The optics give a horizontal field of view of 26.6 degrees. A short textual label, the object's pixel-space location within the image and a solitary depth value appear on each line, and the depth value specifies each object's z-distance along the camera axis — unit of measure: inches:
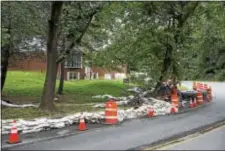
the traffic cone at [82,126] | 597.3
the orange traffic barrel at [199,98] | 1047.2
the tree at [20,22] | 837.8
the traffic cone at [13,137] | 495.4
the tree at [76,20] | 906.7
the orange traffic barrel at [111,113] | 663.8
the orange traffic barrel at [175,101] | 875.5
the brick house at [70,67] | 1096.7
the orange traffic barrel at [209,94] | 1173.0
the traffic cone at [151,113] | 775.8
